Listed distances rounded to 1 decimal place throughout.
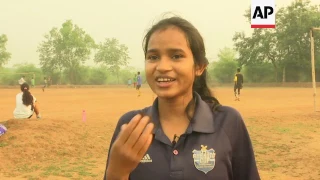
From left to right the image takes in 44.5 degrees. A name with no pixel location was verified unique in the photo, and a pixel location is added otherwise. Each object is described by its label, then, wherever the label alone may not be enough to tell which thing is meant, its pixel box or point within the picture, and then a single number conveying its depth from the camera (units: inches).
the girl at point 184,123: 67.7
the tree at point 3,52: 2415.8
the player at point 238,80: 799.1
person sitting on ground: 397.1
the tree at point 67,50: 2490.2
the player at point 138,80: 1028.1
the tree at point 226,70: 2199.8
